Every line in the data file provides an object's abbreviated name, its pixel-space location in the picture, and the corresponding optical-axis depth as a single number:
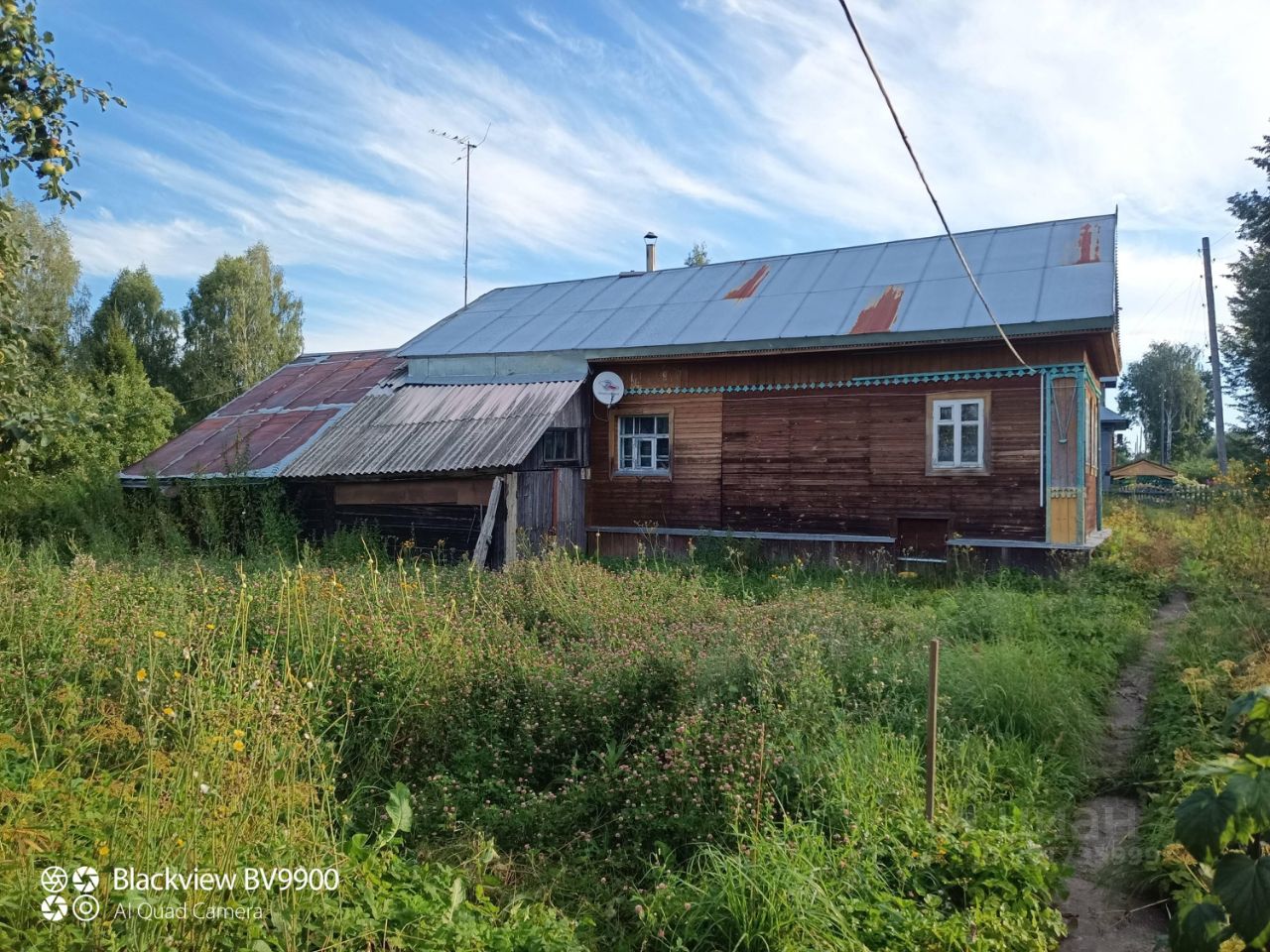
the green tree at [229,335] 33.31
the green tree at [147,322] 33.81
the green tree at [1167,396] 67.88
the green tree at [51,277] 29.19
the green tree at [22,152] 6.41
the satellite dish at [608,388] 13.52
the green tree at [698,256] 36.16
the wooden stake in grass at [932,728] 3.97
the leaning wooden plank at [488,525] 11.60
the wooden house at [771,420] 10.96
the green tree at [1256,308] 23.44
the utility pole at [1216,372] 22.25
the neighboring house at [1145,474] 39.88
